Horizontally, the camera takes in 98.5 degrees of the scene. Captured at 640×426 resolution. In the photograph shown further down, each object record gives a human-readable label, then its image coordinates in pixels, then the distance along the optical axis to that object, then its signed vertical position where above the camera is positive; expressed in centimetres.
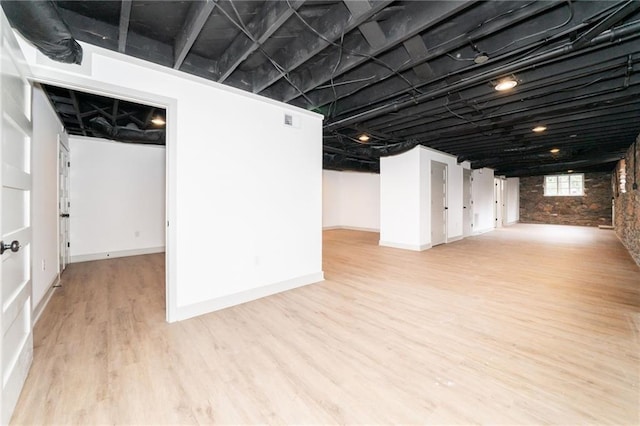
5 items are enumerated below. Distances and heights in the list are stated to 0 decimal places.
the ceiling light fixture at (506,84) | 297 +140
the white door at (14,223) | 140 -6
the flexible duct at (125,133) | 428 +130
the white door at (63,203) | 410 +15
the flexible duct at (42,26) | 140 +104
